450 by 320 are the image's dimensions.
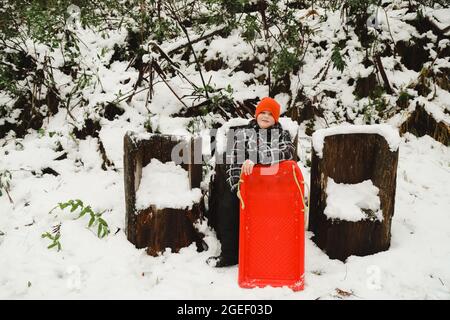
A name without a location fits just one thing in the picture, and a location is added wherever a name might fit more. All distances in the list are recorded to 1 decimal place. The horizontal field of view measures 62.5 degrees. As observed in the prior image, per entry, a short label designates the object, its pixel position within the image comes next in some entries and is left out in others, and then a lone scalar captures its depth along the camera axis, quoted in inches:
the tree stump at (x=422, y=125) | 183.0
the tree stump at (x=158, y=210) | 113.4
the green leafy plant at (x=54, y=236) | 111.9
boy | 113.0
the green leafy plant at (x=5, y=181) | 143.0
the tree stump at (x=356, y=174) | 109.3
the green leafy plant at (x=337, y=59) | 174.6
